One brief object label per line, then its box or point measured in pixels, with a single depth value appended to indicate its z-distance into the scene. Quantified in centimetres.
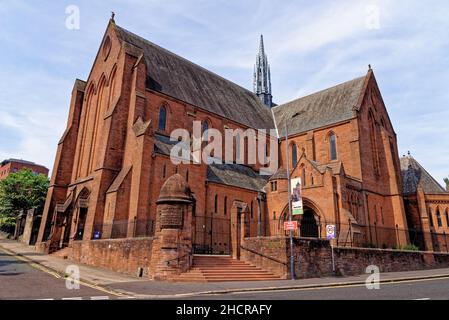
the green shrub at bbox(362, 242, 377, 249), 2743
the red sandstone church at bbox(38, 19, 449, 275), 2341
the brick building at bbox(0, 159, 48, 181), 8841
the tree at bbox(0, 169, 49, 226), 4291
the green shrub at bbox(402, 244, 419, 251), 2936
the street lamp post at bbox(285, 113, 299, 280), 1711
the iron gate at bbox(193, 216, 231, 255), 2444
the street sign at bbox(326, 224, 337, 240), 1889
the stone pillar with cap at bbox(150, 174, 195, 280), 1498
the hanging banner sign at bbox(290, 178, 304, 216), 2052
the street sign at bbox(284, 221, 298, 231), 1768
